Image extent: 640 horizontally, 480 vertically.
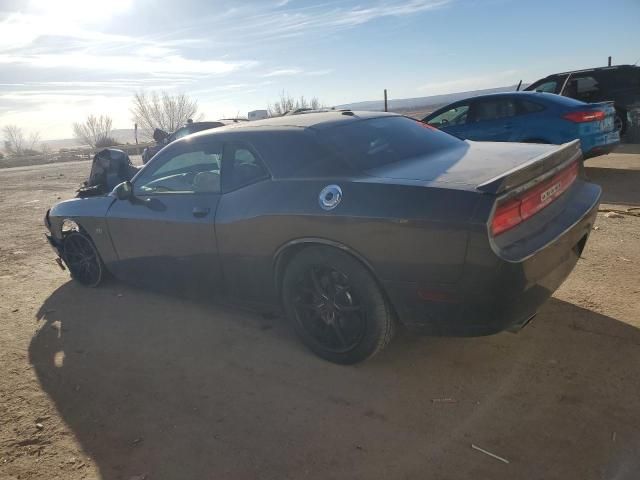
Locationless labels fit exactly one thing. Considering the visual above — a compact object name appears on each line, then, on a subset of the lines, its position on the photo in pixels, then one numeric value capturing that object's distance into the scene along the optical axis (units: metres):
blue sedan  7.30
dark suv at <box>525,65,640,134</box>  10.41
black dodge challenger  2.44
